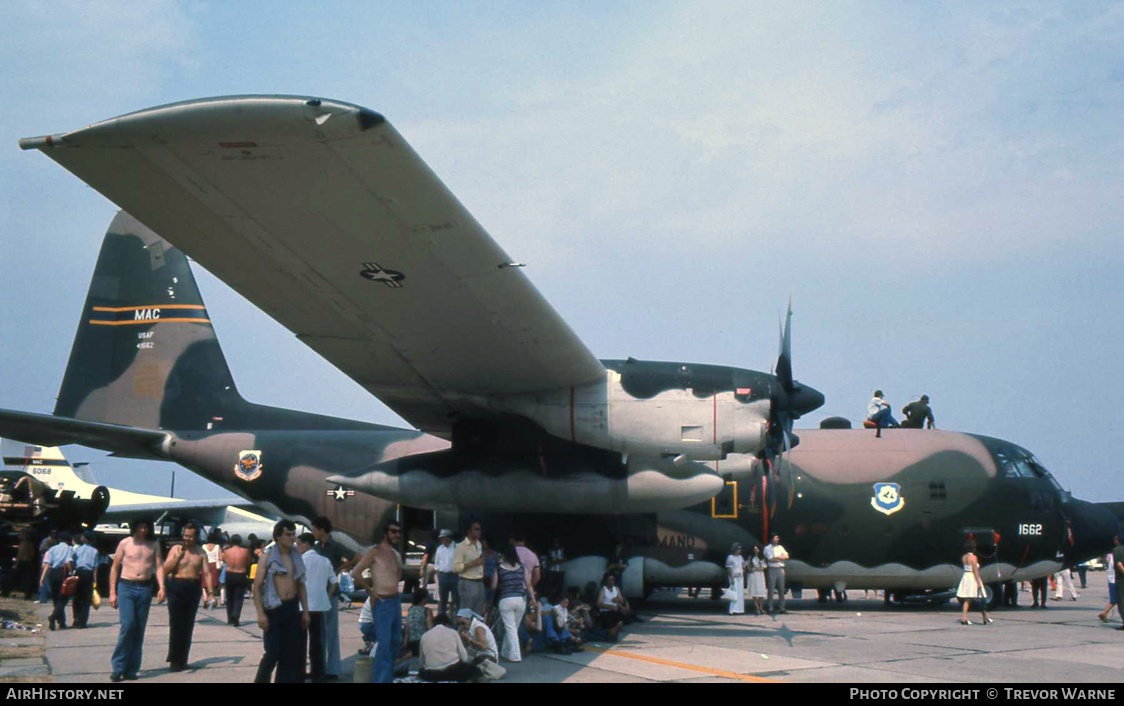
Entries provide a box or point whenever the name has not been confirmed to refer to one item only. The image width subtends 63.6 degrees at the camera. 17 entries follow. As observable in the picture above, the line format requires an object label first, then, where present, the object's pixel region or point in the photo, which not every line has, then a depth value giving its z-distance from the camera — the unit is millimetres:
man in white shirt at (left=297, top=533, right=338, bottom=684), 8461
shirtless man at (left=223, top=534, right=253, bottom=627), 13398
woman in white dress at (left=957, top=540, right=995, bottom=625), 14172
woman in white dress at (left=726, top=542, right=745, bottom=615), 14836
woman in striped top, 10148
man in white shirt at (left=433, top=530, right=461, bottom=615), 11273
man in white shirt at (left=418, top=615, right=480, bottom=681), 8016
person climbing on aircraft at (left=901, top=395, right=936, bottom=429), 17188
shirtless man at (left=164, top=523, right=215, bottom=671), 9133
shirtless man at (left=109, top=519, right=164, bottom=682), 8484
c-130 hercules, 7047
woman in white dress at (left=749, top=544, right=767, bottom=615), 14836
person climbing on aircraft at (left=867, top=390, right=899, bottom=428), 16188
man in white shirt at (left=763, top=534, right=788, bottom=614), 14877
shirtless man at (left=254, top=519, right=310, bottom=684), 7750
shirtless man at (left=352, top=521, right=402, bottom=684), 8086
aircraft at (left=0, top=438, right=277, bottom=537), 36094
